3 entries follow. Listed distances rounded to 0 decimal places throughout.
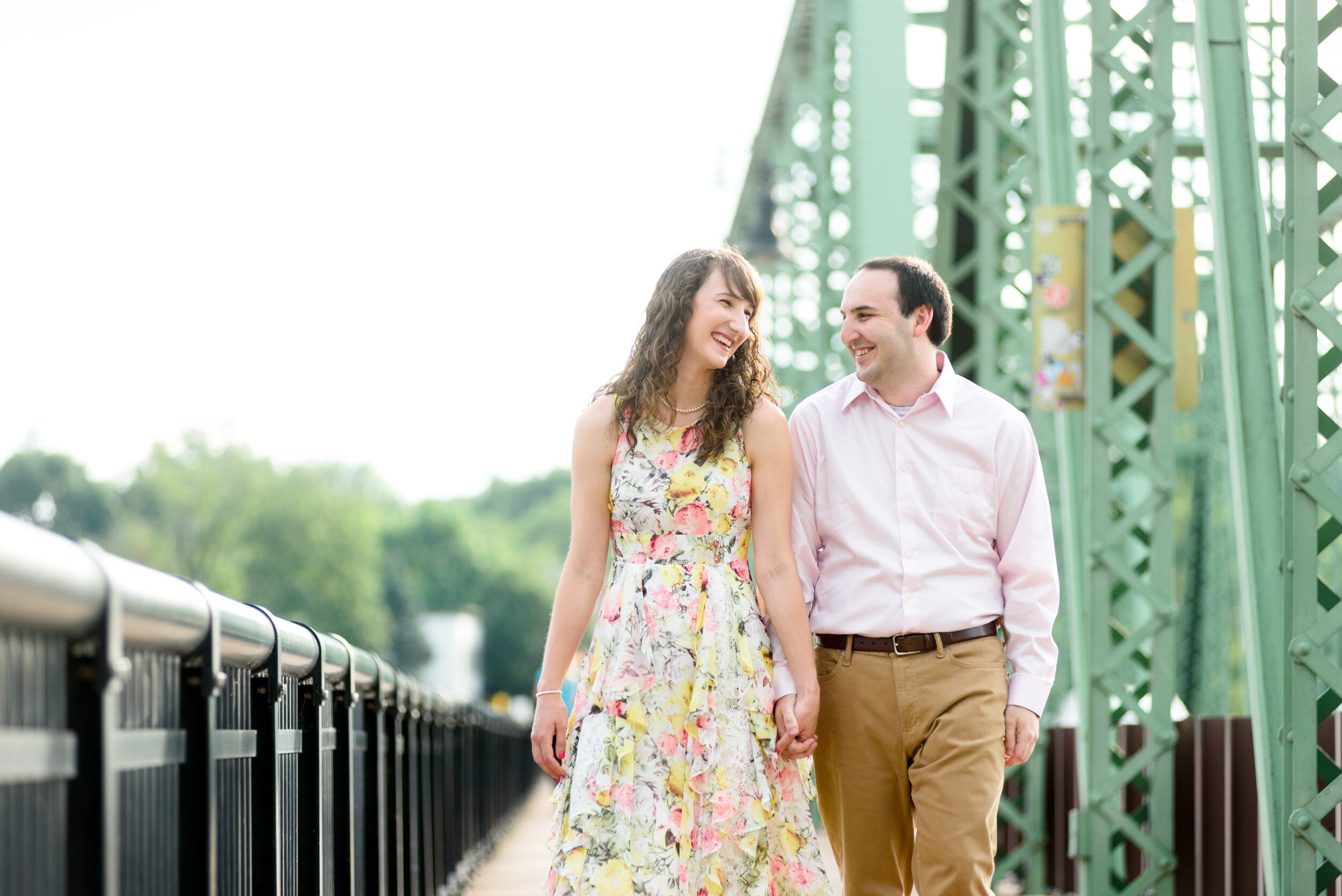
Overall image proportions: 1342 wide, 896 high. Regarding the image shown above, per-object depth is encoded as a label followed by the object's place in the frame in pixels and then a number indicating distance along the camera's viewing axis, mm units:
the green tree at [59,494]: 80625
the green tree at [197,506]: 69000
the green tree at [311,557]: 69438
